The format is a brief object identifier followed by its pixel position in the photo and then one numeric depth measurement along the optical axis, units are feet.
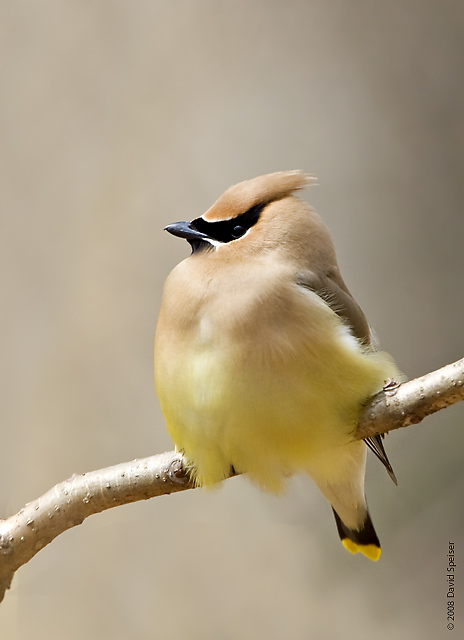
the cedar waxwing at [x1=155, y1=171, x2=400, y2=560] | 9.39
